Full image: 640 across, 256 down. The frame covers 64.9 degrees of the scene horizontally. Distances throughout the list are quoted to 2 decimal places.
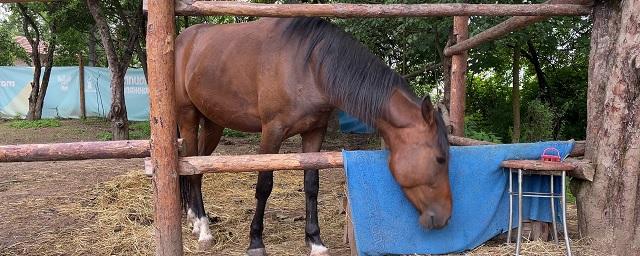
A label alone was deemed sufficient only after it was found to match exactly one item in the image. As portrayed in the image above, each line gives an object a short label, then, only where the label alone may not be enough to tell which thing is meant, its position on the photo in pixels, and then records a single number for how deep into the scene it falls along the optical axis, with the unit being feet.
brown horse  9.22
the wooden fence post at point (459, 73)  15.24
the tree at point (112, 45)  27.09
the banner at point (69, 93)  45.85
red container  9.58
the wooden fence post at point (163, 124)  8.39
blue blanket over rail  9.52
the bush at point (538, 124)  26.27
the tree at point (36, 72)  42.75
